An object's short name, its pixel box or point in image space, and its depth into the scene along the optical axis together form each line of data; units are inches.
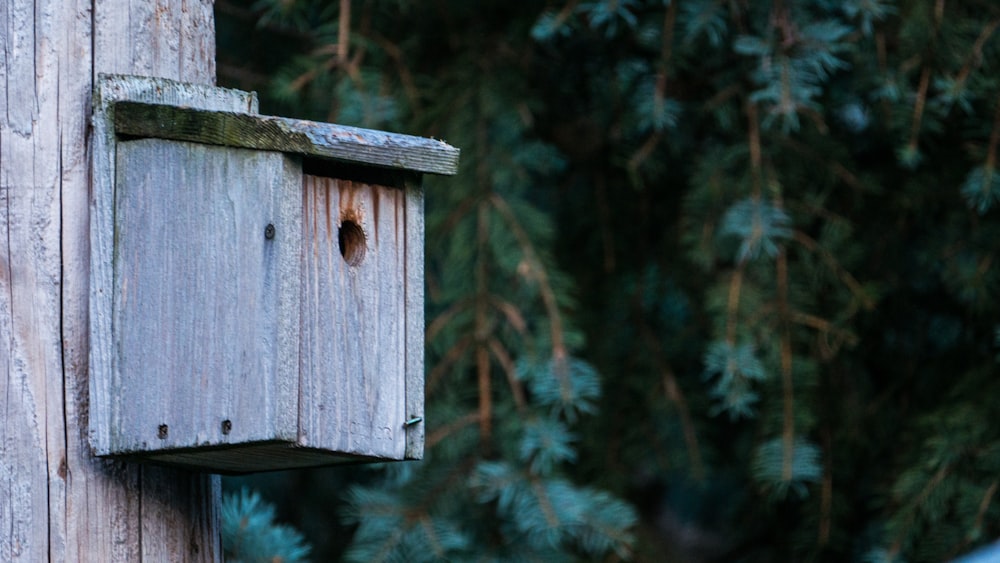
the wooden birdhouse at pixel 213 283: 223.0
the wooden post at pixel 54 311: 222.9
